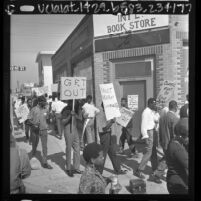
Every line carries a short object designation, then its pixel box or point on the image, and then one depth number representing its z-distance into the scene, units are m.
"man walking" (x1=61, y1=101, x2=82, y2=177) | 4.57
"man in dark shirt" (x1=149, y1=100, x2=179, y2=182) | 4.39
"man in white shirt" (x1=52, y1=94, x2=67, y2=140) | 4.50
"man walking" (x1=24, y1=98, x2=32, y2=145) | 4.45
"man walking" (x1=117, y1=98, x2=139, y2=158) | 4.53
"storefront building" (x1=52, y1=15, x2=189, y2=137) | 4.34
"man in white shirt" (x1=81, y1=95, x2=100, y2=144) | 4.50
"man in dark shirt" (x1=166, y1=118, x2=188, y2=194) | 3.70
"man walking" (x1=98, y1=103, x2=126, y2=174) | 4.53
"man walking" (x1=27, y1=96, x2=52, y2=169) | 4.54
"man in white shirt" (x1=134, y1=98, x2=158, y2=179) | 4.48
